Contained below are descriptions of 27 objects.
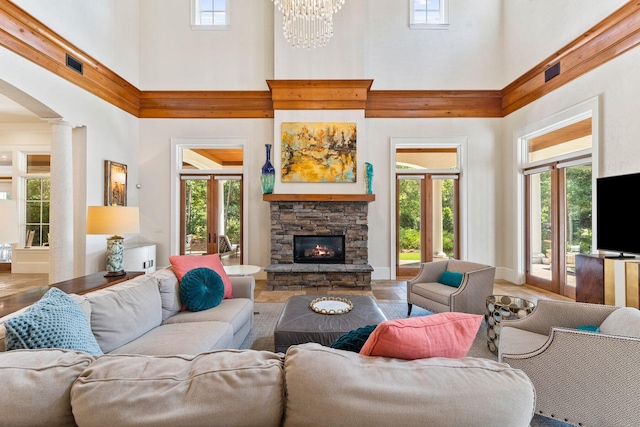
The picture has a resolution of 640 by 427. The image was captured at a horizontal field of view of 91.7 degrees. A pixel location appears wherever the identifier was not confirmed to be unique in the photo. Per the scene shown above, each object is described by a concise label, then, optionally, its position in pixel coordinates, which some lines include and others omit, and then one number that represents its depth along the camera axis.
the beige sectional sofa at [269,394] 0.88
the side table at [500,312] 2.85
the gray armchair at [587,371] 1.67
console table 2.27
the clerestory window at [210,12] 6.24
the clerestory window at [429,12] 6.21
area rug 2.08
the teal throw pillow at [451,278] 3.77
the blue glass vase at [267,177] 5.84
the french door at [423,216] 6.34
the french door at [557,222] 4.49
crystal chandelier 3.55
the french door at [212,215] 6.36
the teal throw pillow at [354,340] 1.31
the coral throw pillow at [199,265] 3.01
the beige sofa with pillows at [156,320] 2.01
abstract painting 5.92
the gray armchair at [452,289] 3.43
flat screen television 3.35
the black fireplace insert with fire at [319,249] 6.05
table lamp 3.23
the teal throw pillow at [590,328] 2.13
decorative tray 2.85
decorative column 4.36
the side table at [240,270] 3.91
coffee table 2.47
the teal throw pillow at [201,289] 2.81
